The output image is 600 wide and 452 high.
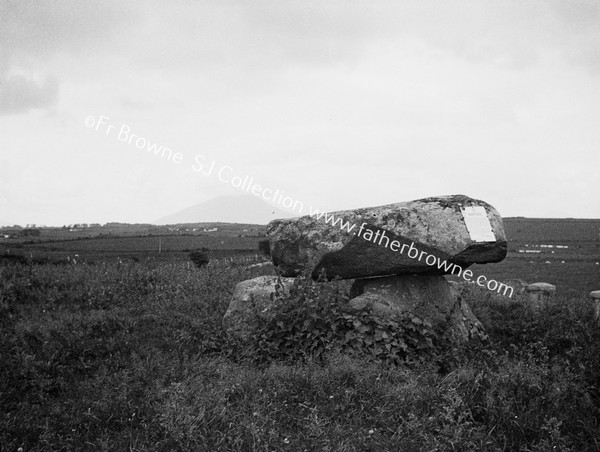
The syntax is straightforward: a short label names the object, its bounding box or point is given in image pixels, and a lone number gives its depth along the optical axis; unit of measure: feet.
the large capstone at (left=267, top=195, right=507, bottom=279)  31.50
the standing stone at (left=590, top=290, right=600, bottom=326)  36.09
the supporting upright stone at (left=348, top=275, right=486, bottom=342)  31.01
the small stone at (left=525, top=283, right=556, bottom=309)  51.25
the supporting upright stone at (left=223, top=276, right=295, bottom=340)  30.35
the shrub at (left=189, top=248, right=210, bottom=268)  73.74
